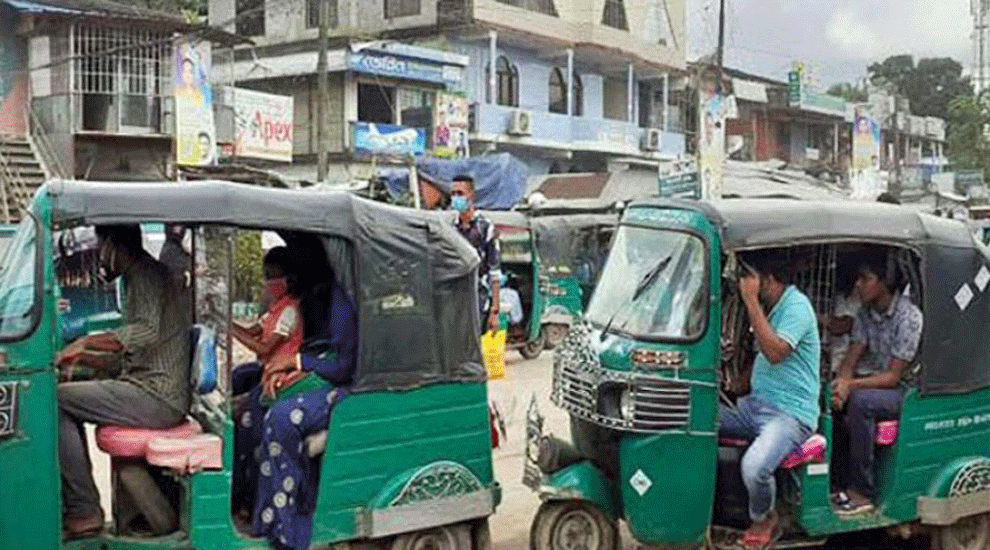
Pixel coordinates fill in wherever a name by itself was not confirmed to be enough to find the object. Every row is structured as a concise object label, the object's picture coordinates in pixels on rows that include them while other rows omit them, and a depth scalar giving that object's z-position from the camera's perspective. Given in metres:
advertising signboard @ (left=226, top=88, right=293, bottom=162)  24.31
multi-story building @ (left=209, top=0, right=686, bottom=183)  28.73
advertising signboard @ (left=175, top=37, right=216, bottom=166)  23.14
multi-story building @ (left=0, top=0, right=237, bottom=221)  21.88
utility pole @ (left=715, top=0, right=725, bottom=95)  25.55
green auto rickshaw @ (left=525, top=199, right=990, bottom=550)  5.58
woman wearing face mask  5.44
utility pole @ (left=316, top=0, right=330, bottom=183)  19.80
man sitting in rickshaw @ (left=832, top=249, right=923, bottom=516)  6.09
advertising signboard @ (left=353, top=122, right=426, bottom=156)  27.64
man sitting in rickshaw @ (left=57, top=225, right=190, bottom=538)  4.98
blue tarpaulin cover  18.28
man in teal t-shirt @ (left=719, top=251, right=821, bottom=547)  5.64
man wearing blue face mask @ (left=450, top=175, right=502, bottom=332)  9.57
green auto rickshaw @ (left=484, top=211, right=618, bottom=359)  16.48
